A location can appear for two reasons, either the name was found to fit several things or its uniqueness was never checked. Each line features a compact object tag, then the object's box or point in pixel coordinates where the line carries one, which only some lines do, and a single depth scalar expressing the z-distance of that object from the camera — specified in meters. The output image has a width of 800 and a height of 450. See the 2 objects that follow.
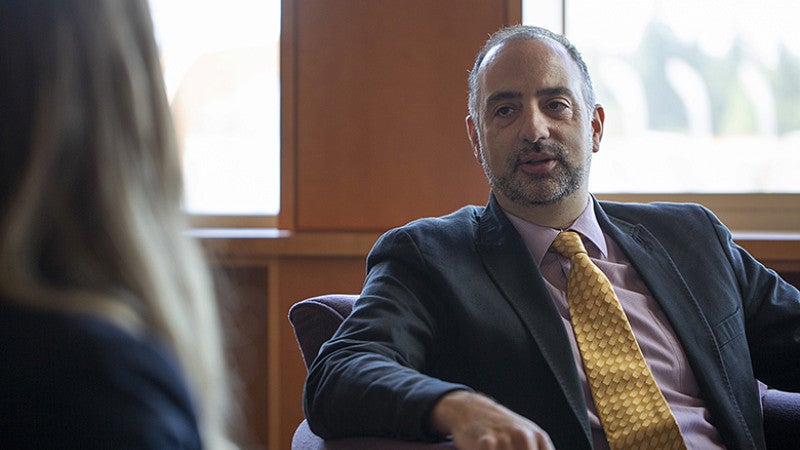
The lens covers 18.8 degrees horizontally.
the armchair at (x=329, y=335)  2.72
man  2.61
